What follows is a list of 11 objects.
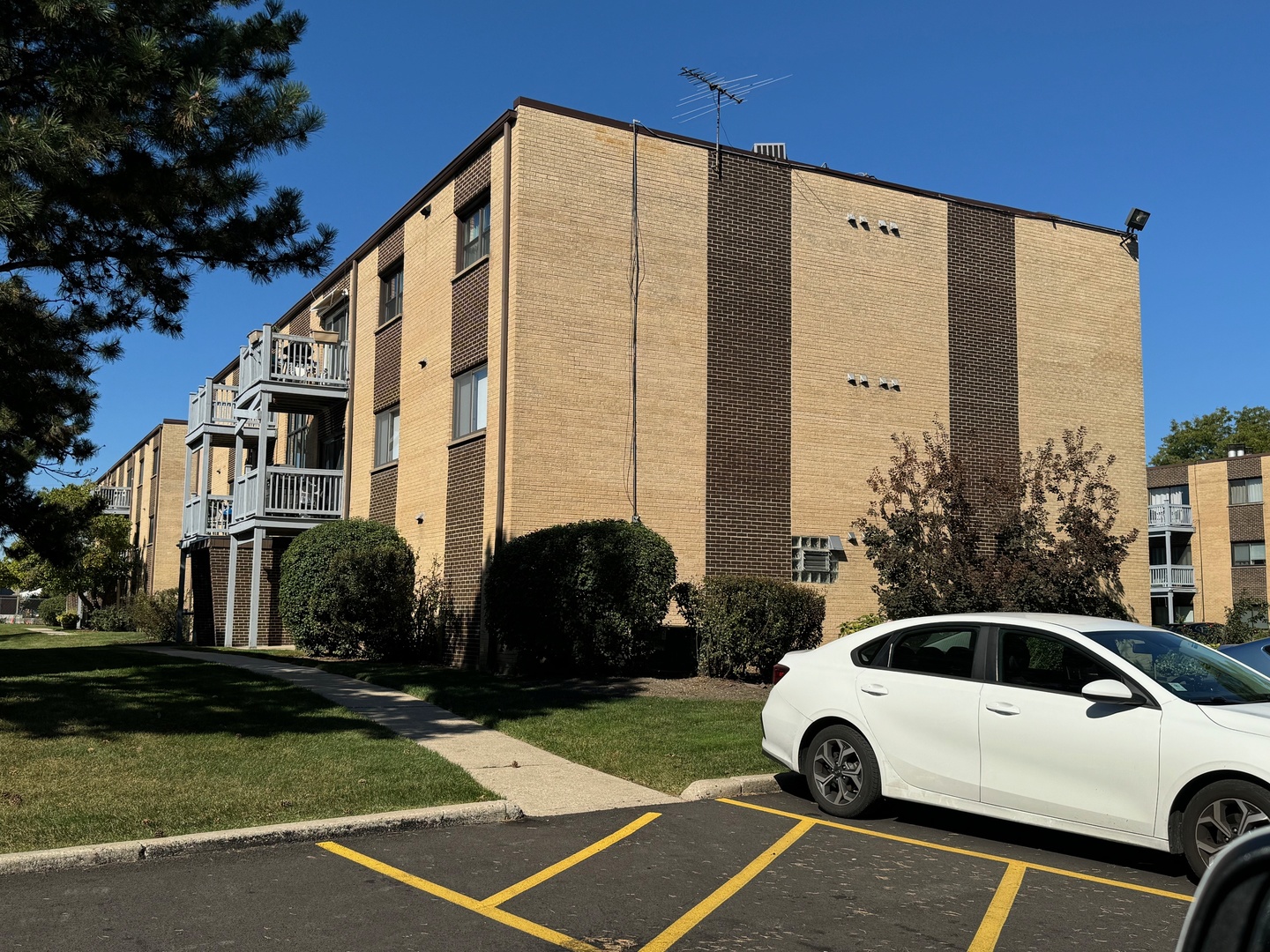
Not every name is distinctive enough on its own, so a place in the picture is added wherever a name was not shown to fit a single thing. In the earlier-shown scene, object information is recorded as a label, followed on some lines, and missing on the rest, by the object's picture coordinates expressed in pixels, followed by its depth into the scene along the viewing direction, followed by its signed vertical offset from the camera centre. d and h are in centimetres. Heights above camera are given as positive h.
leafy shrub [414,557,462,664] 2006 -69
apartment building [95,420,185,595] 4453 +312
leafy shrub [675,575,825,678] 1606 -54
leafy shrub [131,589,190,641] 3110 -117
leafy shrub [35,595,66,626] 5366 -166
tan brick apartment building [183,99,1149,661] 1884 +438
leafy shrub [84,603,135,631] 4212 -157
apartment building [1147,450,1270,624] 4644 +205
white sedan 630 -87
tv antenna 2061 +905
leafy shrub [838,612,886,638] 1938 -66
